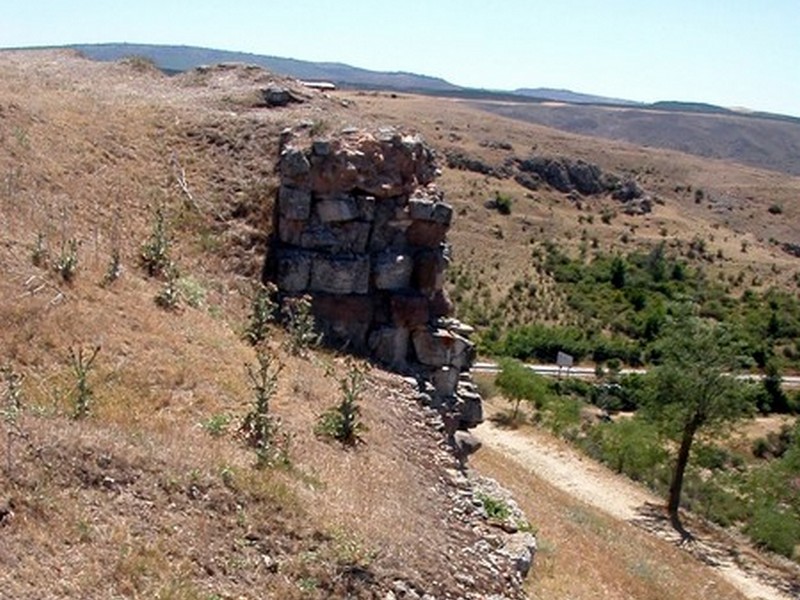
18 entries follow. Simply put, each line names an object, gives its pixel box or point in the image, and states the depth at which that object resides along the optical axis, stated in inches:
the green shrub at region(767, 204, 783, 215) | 3416.3
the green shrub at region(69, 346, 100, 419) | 381.4
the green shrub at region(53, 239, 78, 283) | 499.5
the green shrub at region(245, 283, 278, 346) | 546.9
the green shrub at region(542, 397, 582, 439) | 1206.3
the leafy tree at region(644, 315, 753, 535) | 946.7
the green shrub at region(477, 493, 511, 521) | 492.0
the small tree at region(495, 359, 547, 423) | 1253.7
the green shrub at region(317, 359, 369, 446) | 451.8
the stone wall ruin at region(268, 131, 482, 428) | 637.3
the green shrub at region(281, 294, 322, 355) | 554.6
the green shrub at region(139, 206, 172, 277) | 579.2
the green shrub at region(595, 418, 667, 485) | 1071.6
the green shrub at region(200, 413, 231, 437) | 408.6
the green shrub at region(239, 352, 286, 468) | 389.7
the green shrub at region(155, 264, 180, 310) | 525.7
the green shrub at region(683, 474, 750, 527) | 1056.8
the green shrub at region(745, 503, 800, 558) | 925.2
